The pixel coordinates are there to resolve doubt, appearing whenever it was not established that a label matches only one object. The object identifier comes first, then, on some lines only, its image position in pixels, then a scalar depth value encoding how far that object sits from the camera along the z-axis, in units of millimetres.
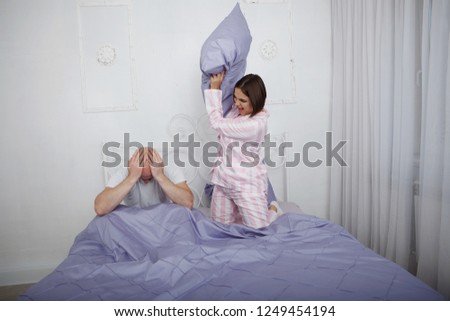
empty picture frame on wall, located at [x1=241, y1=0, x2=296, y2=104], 2770
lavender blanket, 1188
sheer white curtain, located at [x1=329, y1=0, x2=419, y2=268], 1934
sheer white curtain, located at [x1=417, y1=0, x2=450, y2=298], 1614
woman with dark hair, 2041
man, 1896
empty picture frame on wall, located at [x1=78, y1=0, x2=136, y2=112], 2631
